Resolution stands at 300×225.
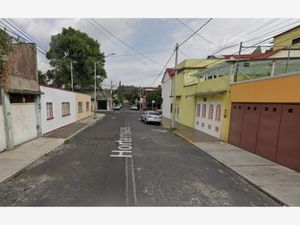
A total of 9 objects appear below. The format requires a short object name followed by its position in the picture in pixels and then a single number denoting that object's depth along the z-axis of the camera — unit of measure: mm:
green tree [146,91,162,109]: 49219
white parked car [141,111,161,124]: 19906
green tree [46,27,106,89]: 32206
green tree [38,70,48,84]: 34897
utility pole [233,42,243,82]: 10357
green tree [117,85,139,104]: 81725
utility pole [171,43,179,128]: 15564
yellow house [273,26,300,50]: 18500
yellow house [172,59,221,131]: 17375
